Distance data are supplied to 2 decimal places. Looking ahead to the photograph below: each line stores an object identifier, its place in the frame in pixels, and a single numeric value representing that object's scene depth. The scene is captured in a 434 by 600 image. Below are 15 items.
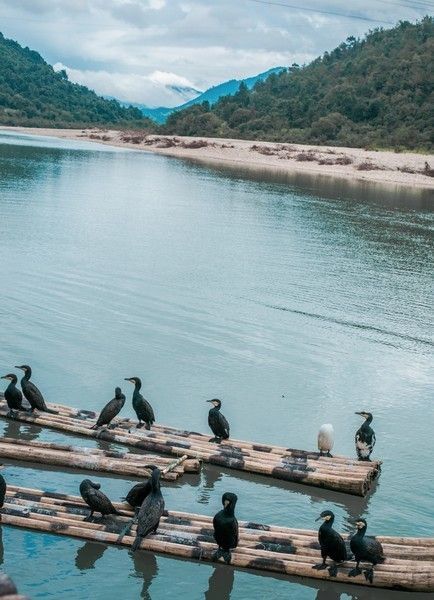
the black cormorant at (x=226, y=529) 12.07
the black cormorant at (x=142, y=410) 16.41
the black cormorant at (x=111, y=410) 16.28
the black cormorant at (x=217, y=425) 16.12
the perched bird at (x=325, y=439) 15.98
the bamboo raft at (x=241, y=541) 12.11
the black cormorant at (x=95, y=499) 12.73
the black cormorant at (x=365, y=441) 16.12
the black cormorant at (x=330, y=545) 11.98
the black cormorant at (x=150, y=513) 12.45
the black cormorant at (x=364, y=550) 12.01
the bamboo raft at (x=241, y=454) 15.25
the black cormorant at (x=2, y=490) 12.65
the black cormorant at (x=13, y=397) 16.97
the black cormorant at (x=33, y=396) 16.80
